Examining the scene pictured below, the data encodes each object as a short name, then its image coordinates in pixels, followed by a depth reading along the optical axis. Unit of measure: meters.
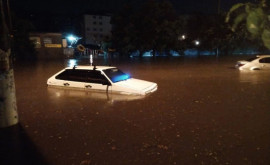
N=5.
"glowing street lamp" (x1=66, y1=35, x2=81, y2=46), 45.69
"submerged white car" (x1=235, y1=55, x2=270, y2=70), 19.06
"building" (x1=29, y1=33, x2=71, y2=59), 42.41
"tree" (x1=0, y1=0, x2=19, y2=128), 6.19
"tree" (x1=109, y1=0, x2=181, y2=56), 40.94
